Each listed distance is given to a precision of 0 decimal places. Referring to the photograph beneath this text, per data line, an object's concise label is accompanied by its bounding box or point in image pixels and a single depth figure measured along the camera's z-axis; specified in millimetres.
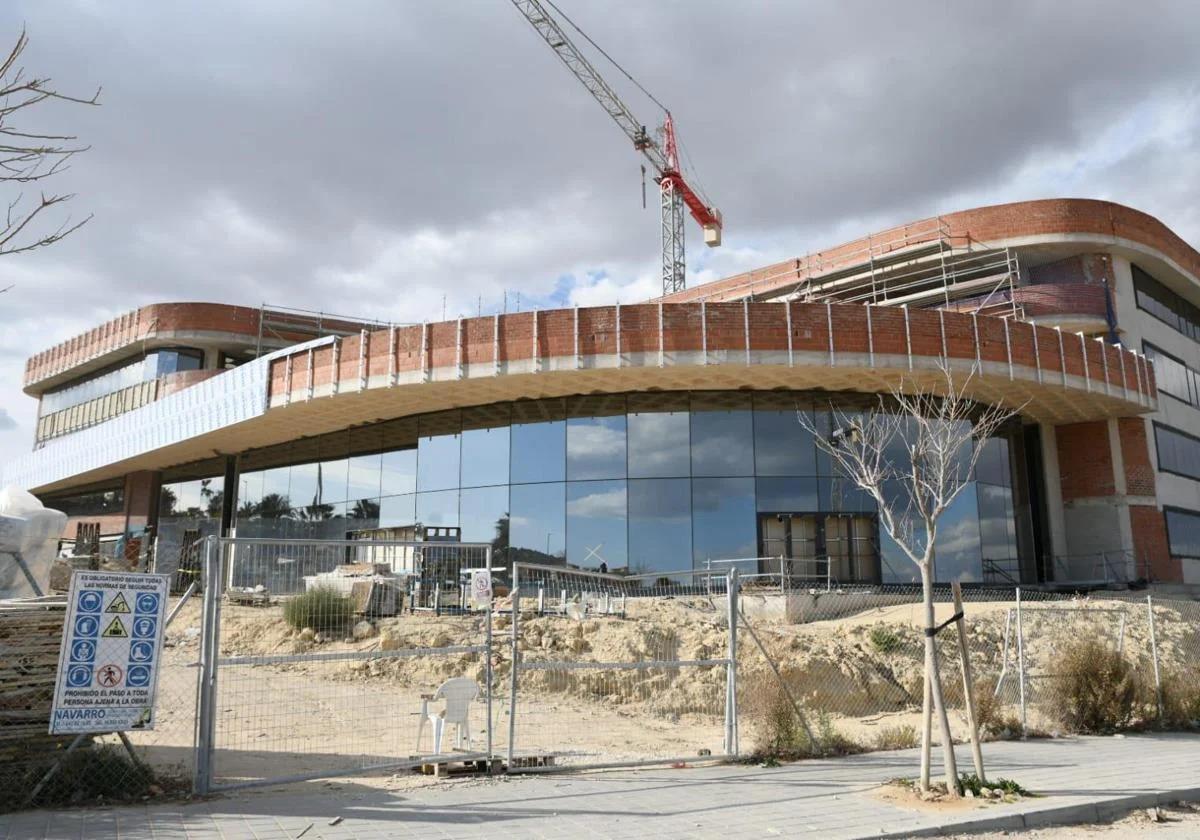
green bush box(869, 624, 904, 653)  17500
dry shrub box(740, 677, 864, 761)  10023
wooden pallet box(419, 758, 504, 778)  8771
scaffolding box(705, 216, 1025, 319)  29031
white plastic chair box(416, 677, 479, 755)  9359
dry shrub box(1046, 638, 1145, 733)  12117
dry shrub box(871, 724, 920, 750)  10938
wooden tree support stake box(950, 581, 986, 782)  8016
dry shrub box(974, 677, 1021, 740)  11609
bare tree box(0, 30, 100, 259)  5625
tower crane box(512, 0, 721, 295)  72938
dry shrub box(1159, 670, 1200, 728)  12734
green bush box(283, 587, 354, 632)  14859
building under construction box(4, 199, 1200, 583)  22688
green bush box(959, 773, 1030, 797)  8078
